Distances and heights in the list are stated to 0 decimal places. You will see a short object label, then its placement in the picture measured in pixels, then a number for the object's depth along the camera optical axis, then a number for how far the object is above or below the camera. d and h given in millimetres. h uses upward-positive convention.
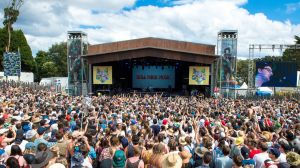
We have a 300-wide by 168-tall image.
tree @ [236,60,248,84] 80438 +3747
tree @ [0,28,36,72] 56344 +6123
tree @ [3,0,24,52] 42684 +9176
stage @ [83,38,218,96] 30922 +1949
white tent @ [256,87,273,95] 35062 -680
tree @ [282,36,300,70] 58750 +5706
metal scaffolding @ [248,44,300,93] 32094 +3581
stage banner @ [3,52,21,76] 28344 +1687
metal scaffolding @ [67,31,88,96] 31562 +2045
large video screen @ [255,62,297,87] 32844 +1238
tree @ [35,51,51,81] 60812 +4346
